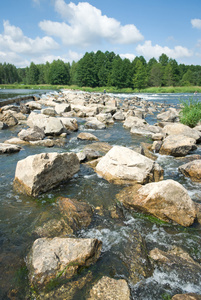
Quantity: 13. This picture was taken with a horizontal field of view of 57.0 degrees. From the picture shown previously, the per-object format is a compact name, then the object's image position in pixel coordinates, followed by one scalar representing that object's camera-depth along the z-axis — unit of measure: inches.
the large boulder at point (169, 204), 163.0
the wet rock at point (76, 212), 156.2
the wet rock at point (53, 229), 144.9
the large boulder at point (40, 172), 192.6
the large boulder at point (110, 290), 97.4
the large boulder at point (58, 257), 107.1
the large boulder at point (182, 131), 418.9
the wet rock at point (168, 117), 651.5
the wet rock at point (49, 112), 689.0
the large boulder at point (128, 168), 226.7
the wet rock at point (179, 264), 115.8
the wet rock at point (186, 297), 96.9
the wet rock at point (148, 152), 322.8
